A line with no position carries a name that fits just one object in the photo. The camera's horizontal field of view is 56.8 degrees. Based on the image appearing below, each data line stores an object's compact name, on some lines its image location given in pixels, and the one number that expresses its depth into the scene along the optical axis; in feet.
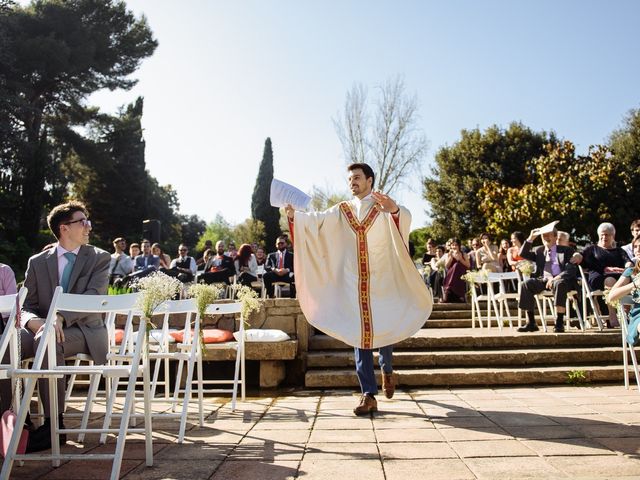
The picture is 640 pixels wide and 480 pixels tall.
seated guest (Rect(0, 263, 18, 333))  14.11
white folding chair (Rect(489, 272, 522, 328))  27.30
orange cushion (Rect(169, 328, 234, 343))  22.94
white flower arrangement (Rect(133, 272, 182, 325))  11.89
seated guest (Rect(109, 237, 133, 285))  37.60
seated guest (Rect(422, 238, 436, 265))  43.68
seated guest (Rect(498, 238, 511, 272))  37.24
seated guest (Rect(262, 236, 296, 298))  36.40
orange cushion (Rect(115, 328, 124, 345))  23.33
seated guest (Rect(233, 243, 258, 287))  37.55
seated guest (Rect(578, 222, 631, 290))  26.61
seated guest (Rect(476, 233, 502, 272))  36.47
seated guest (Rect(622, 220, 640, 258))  27.63
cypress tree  126.93
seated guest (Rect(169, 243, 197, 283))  38.52
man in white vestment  16.90
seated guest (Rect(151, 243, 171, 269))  38.85
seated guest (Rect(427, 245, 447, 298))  40.09
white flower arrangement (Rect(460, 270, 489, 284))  28.32
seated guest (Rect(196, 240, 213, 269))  44.60
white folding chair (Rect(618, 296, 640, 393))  17.51
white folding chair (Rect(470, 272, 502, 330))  28.32
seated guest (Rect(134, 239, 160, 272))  37.57
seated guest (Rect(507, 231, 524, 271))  30.40
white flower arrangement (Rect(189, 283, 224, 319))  15.51
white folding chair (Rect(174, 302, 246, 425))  14.92
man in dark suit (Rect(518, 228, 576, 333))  26.30
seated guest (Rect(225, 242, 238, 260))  40.39
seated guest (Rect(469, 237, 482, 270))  41.12
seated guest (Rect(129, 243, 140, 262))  40.92
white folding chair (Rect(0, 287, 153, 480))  9.59
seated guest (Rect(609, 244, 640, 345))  14.58
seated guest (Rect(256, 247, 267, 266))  45.27
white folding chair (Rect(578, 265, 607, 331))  25.15
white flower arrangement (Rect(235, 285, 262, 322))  18.81
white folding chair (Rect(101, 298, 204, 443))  12.99
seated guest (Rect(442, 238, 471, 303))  36.37
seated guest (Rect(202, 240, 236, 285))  36.91
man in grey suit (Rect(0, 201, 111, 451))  13.29
